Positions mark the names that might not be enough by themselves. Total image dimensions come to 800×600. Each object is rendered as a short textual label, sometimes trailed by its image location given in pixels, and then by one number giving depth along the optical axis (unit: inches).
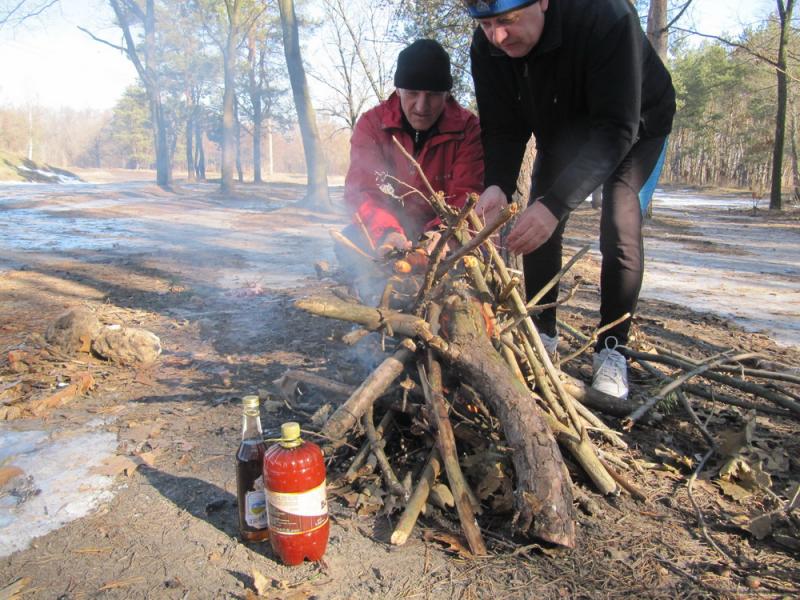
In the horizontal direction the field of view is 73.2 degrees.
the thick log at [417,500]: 64.7
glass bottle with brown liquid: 66.4
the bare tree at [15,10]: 682.8
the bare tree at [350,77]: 679.7
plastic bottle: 60.6
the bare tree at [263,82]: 1238.3
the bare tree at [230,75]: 786.2
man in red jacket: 115.8
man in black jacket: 80.7
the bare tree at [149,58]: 820.0
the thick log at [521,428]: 61.6
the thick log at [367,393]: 73.1
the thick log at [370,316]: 70.2
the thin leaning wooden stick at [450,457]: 64.1
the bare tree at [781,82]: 554.9
